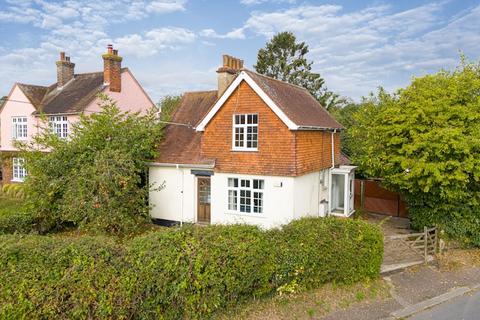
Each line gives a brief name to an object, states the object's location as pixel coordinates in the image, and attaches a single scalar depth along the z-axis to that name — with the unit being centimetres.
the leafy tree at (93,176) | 1437
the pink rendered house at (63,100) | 2502
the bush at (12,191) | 2492
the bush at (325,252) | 914
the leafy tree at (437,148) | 1262
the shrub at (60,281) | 709
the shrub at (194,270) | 759
